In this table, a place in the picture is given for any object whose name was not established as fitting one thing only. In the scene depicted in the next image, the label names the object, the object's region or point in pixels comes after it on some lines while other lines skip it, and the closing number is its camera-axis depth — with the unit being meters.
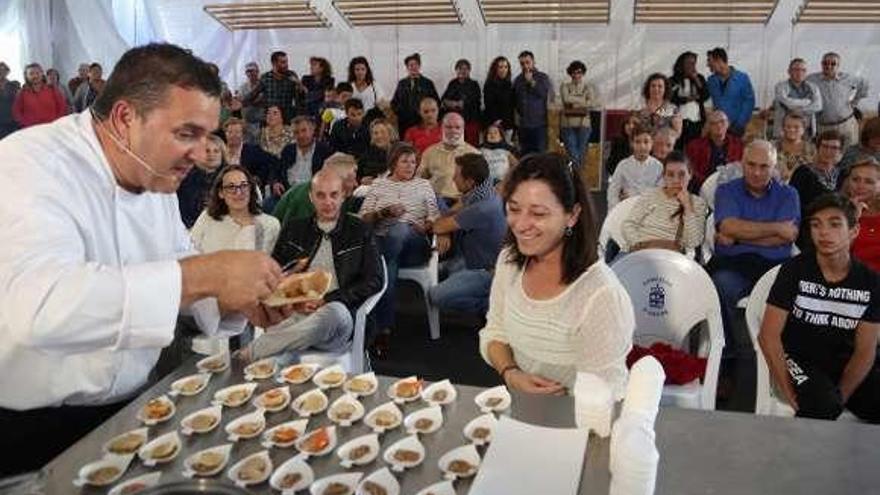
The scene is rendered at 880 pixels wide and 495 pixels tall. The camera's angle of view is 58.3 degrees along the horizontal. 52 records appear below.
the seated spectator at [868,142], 5.34
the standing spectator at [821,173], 5.01
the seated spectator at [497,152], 6.82
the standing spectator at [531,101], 9.35
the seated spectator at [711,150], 6.21
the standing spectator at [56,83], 10.64
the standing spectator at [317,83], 9.39
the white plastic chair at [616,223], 4.67
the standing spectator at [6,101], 10.59
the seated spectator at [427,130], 7.41
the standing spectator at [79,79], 10.77
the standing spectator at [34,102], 10.29
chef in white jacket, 1.19
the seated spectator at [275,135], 7.24
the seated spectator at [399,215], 4.68
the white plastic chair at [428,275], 4.78
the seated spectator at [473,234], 4.45
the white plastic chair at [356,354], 3.26
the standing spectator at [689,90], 8.06
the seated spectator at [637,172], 5.73
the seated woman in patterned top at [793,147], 5.45
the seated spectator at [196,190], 5.47
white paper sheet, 1.34
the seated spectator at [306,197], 4.71
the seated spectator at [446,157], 6.28
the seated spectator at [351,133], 7.17
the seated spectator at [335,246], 3.68
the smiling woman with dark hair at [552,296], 2.17
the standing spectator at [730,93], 8.36
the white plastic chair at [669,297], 3.14
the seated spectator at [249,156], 6.25
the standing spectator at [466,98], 9.48
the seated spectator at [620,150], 7.07
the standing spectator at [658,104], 7.38
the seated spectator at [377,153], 6.58
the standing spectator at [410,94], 9.11
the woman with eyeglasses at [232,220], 4.20
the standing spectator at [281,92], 9.32
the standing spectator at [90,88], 10.41
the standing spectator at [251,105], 8.41
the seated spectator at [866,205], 3.90
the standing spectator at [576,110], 9.55
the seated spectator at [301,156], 6.59
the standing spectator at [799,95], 8.27
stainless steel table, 1.36
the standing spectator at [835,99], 8.30
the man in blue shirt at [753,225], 4.09
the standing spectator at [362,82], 9.16
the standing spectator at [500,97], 9.45
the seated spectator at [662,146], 5.99
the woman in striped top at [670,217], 4.46
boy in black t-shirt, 2.80
